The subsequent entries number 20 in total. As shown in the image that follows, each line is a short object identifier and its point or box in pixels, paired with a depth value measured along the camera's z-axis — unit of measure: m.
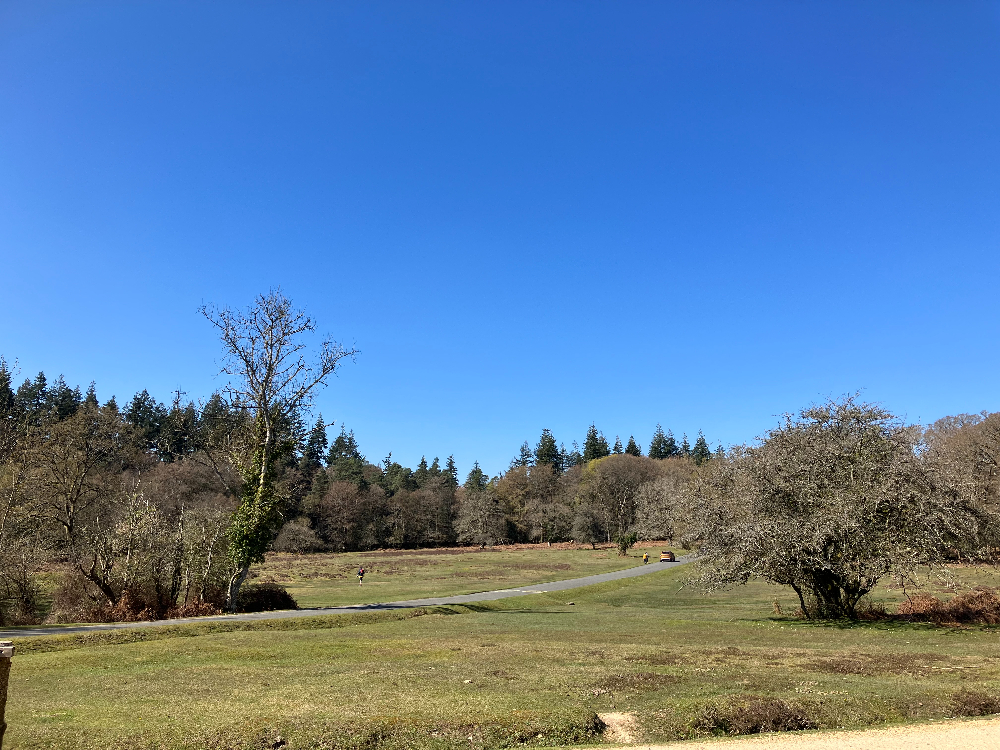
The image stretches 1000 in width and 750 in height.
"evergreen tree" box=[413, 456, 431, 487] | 148.39
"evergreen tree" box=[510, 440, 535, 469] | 166.15
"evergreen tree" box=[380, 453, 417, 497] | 140.02
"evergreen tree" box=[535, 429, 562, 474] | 146.77
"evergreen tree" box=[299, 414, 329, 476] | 125.89
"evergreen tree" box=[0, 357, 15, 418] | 47.78
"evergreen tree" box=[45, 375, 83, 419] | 111.76
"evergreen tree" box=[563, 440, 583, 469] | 187.48
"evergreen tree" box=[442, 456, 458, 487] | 141.75
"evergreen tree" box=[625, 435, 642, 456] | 156.62
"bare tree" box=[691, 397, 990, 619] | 21.73
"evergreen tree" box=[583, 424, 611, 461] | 148.62
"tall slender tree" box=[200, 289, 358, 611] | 29.81
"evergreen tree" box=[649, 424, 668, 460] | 180.75
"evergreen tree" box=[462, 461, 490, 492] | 142.91
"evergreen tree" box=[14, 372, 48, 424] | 111.21
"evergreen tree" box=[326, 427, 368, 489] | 128.25
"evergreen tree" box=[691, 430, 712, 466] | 154.55
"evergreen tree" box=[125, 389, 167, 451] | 116.31
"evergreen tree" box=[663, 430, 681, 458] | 184.38
